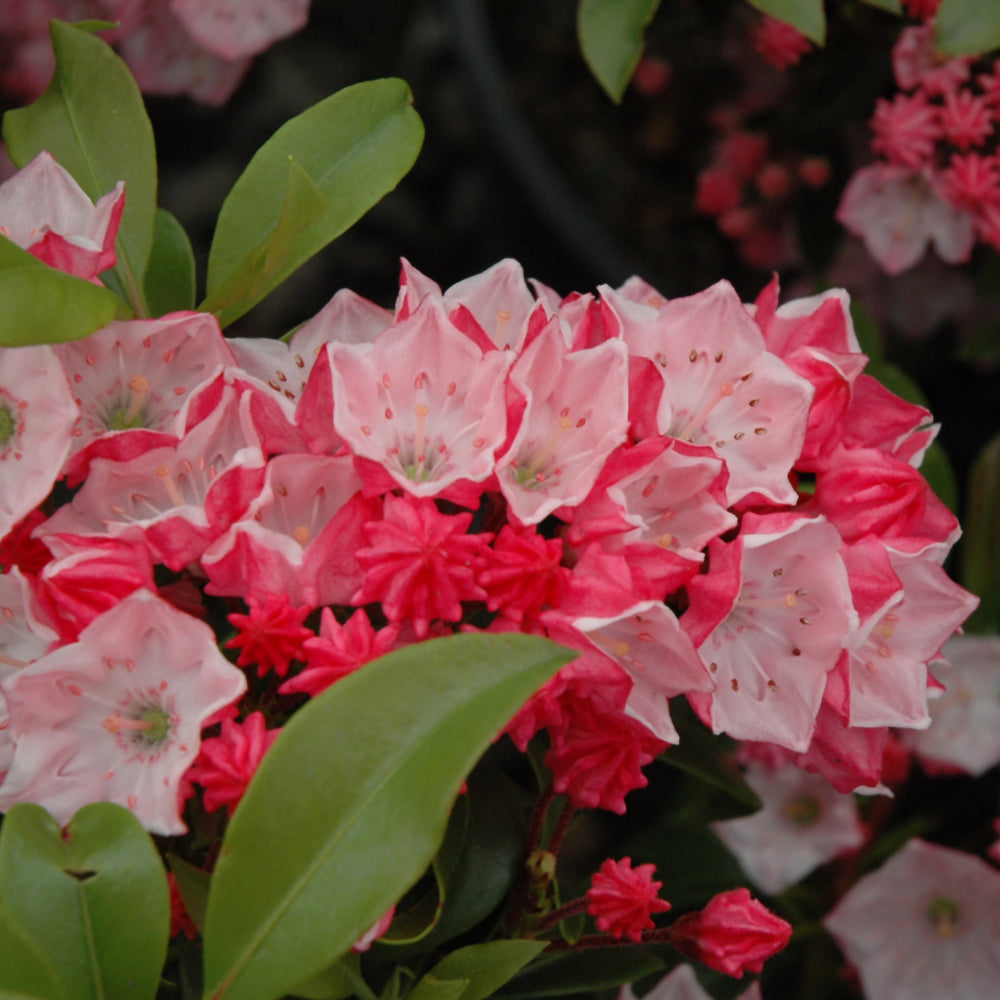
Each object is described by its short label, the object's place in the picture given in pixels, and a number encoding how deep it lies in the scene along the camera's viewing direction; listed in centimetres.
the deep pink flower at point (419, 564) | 30
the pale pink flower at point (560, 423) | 30
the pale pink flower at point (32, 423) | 30
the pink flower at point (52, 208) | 31
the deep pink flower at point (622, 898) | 31
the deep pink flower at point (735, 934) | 31
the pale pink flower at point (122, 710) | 30
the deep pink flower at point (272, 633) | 30
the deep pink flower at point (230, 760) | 29
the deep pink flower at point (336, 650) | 29
